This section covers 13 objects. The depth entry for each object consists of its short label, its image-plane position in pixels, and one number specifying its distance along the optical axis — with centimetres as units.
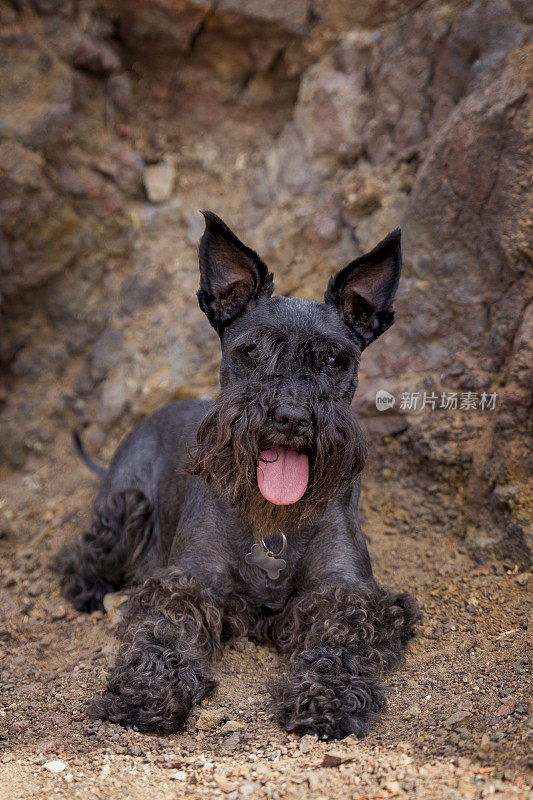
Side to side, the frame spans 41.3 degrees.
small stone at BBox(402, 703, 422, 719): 324
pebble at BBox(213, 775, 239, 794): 272
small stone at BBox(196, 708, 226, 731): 330
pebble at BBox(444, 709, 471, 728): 304
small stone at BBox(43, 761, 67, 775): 287
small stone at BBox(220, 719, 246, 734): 322
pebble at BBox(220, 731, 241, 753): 307
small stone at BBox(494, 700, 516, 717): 303
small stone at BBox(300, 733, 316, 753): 301
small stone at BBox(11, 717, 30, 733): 332
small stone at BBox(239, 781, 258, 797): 266
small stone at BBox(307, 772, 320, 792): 265
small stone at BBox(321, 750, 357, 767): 283
